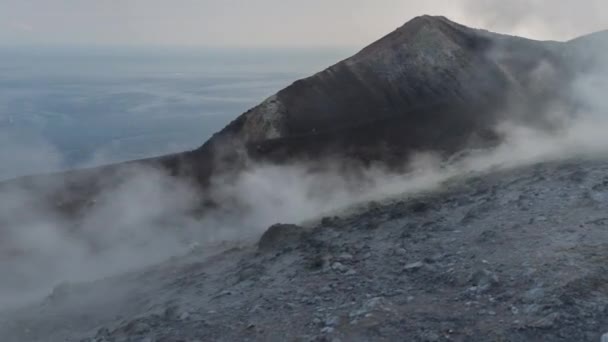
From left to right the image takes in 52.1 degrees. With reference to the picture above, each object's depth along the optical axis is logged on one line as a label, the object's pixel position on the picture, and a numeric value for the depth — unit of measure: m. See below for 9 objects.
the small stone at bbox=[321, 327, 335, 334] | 6.62
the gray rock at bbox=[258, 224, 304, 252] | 10.73
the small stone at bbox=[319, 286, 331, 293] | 7.80
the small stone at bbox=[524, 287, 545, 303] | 6.49
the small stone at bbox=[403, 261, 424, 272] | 7.98
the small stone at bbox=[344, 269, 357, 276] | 8.25
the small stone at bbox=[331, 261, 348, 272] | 8.45
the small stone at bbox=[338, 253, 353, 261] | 8.87
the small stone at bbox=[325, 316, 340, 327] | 6.78
